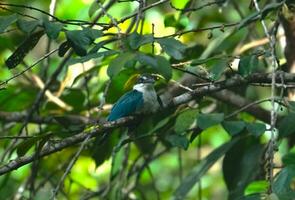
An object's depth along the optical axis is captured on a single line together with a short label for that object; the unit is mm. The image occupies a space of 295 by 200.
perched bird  7684
